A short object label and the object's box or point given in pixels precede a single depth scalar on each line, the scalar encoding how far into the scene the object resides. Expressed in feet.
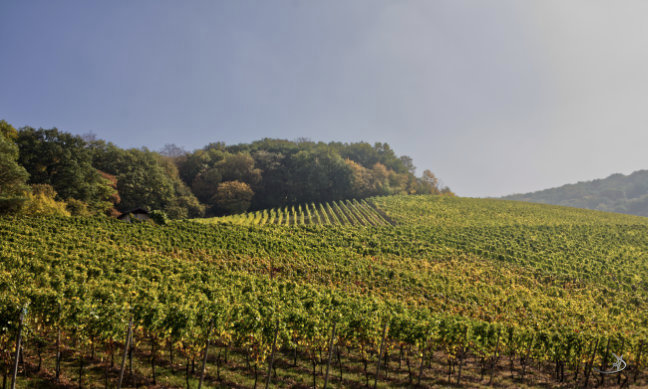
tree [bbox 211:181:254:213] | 187.83
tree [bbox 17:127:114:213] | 124.77
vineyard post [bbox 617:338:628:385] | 41.05
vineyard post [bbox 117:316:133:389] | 27.96
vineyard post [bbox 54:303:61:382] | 31.40
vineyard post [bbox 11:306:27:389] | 25.16
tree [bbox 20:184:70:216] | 88.03
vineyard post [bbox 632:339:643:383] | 40.69
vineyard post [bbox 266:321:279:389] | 33.05
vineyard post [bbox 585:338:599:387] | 39.05
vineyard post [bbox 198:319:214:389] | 30.35
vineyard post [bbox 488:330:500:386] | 38.90
